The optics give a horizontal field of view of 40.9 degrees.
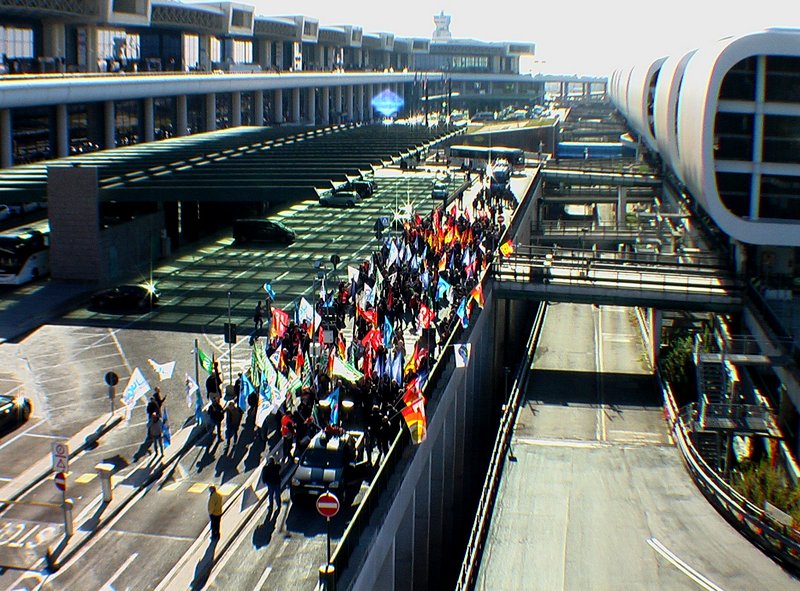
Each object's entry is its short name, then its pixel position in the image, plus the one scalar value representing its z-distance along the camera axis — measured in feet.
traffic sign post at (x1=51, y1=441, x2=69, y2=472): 65.82
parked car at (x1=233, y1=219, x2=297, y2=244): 179.52
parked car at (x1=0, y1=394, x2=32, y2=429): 85.46
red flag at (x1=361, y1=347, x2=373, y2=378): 88.41
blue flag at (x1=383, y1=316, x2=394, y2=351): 100.89
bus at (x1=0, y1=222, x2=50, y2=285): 139.74
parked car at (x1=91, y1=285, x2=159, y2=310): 128.26
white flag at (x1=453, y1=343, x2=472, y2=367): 90.89
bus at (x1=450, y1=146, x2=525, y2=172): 314.35
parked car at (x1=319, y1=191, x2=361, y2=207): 219.82
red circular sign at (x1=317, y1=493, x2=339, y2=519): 55.98
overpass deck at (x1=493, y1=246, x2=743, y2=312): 131.44
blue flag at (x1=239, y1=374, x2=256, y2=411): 86.38
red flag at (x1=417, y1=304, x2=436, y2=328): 102.58
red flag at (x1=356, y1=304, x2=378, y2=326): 101.09
